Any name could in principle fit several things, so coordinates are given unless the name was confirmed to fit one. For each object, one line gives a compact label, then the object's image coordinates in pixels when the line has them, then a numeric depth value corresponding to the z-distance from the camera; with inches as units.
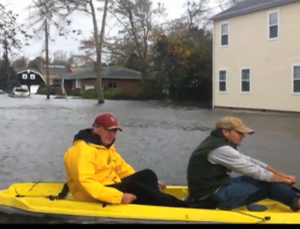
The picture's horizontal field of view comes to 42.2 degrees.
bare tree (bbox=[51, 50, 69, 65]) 3338.8
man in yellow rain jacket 134.9
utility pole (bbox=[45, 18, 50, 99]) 1490.4
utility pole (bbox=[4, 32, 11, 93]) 2295.0
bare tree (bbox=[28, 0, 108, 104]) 1182.5
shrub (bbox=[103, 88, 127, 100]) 1585.9
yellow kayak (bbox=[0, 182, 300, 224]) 128.4
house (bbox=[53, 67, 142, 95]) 1880.0
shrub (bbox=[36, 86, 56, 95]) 2231.7
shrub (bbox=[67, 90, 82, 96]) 1981.8
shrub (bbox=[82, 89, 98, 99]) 1672.9
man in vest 142.3
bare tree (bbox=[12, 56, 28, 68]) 3008.0
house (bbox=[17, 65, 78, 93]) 2926.9
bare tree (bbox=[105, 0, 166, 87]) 1523.0
